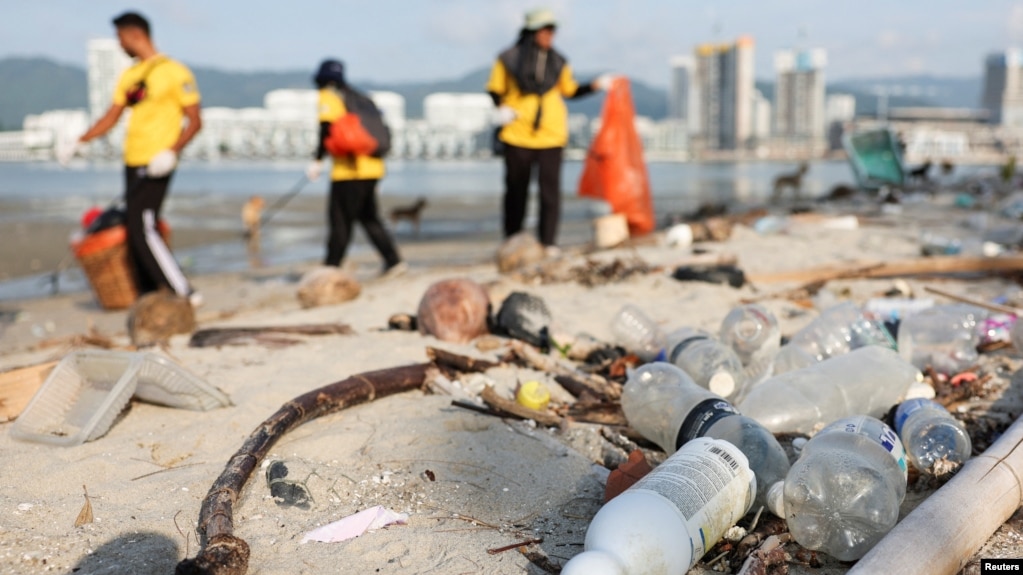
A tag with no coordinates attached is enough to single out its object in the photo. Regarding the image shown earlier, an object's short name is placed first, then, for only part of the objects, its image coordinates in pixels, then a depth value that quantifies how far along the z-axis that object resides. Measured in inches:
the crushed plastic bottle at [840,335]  120.0
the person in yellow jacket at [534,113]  239.8
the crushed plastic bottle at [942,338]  120.8
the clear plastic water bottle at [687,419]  77.1
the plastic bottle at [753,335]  118.9
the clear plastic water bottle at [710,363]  100.3
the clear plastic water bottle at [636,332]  132.5
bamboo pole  56.5
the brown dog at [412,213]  443.2
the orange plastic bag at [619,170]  277.1
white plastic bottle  56.5
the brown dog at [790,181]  647.8
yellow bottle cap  106.1
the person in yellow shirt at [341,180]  229.3
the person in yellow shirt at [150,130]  197.0
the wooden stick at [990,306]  136.9
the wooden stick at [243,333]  142.2
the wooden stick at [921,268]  185.8
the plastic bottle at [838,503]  66.2
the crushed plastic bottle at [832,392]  95.2
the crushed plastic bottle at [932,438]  83.9
